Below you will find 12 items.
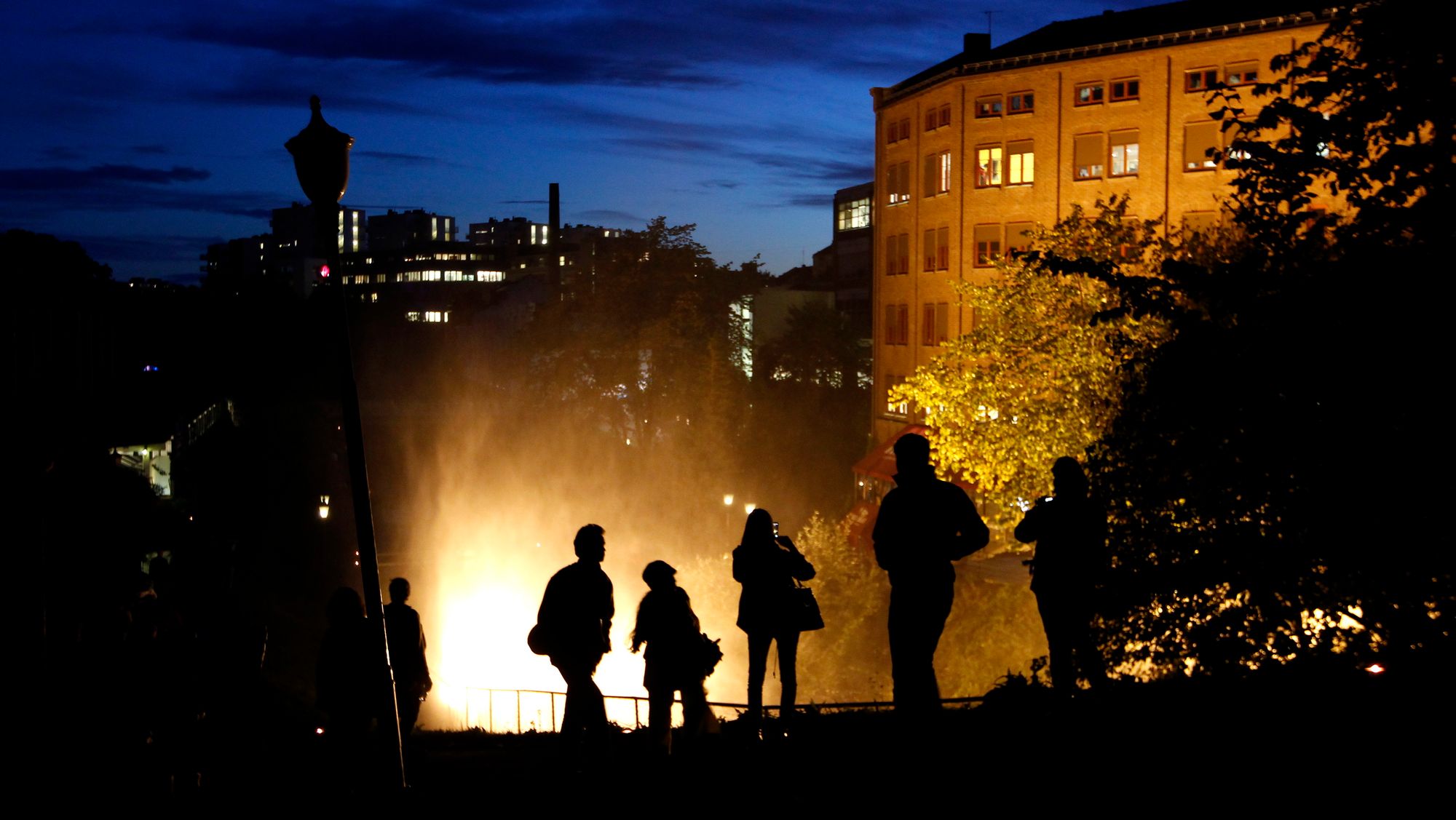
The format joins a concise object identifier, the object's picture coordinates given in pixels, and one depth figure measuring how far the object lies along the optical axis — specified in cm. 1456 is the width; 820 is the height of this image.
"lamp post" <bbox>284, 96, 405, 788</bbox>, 778
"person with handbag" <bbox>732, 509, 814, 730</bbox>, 895
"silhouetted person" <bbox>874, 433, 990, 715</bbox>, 730
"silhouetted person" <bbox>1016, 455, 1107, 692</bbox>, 845
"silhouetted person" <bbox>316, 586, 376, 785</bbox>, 894
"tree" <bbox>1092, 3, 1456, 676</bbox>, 1064
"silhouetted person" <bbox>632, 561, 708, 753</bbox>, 885
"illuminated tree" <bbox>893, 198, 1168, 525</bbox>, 2452
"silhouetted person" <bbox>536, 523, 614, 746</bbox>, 838
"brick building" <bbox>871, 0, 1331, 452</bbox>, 3891
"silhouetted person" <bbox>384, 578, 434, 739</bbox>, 925
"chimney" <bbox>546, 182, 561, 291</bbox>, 9253
